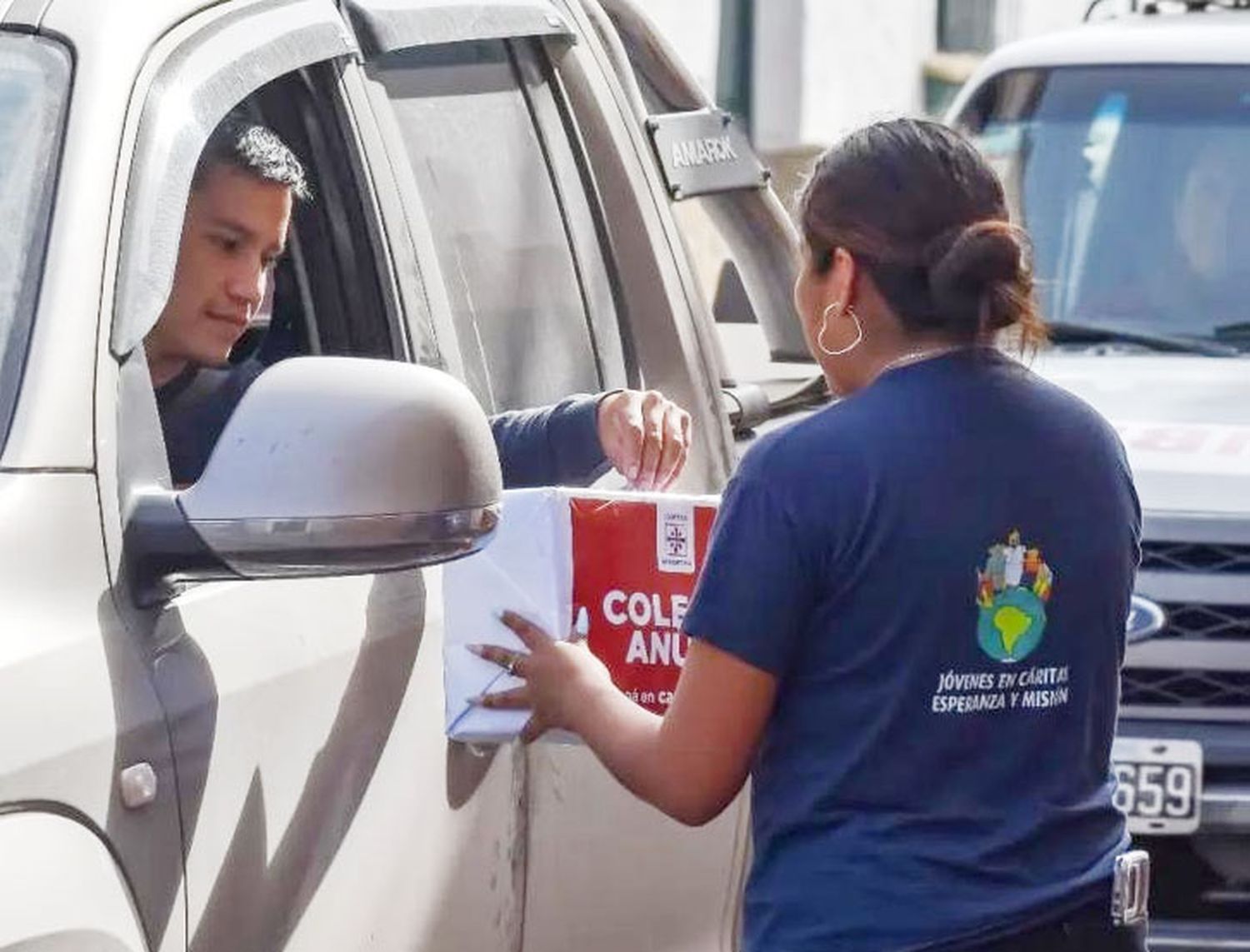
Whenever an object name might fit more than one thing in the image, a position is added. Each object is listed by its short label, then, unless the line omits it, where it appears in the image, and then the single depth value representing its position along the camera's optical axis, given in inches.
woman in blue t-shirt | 212.1
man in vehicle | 251.3
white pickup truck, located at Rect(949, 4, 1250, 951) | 447.5
